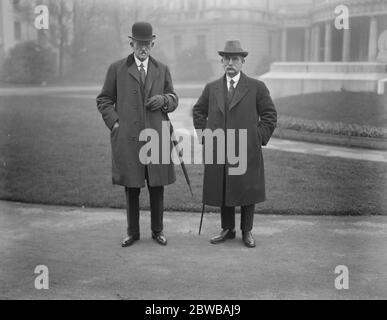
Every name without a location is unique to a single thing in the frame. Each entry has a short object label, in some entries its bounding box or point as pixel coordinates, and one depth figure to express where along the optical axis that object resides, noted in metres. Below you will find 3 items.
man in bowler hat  5.30
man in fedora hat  5.35
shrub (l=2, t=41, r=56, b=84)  14.36
